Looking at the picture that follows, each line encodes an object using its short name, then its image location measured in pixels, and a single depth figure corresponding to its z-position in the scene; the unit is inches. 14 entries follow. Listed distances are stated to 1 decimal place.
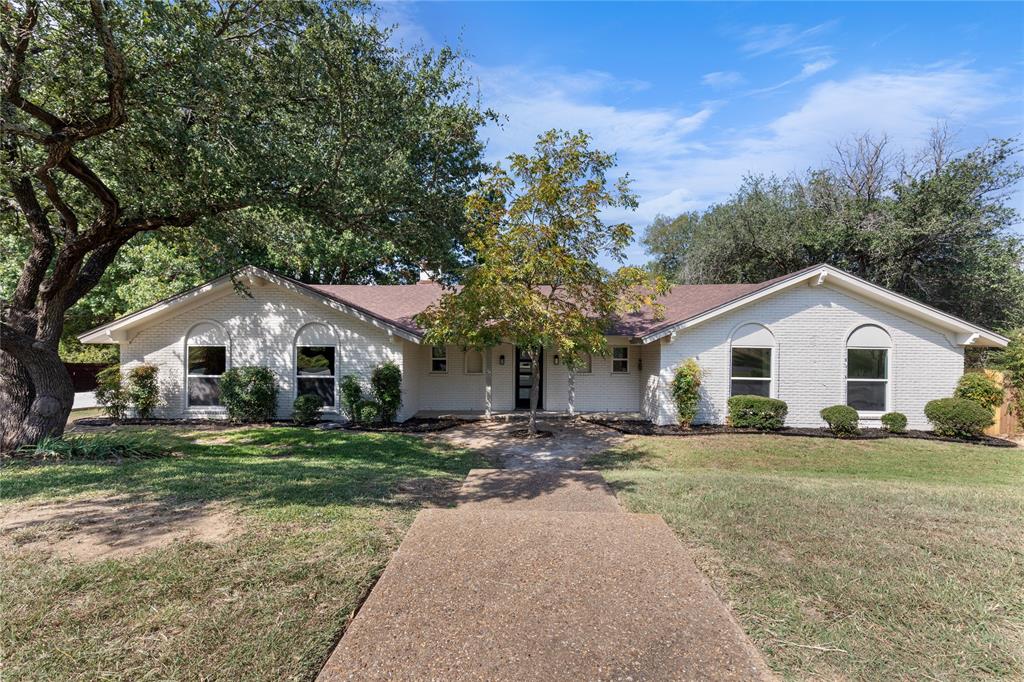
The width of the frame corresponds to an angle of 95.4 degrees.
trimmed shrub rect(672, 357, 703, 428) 466.0
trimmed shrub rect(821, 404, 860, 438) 441.1
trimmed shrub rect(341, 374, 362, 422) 482.0
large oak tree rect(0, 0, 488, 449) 242.1
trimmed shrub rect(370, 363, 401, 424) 477.4
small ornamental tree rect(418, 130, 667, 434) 381.1
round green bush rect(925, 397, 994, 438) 431.8
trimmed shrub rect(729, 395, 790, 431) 458.0
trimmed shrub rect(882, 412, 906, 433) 457.4
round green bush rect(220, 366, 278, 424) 483.2
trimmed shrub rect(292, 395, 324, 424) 480.1
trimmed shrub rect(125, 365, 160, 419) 489.7
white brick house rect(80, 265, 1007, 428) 472.7
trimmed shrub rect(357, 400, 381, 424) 470.3
